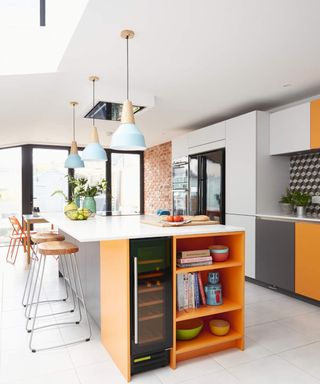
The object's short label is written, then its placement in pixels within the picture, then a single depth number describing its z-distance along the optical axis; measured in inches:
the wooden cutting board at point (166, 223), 98.2
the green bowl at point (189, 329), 90.2
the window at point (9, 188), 276.8
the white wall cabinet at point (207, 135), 186.7
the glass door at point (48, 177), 285.0
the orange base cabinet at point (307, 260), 128.8
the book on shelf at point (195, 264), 89.0
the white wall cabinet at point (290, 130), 143.4
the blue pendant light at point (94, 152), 134.5
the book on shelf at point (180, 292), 89.8
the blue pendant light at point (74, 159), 163.6
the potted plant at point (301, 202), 148.3
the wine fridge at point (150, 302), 80.5
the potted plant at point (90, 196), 145.5
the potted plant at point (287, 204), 158.6
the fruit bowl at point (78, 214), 130.8
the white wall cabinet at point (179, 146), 223.9
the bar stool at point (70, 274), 104.3
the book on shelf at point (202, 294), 94.7
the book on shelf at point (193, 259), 89.0
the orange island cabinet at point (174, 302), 81.7
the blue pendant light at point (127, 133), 96.5
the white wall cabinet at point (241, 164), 162.2
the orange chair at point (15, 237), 222.5
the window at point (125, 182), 315.9
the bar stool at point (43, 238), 128.1
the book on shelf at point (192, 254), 89.3
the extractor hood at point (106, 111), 151.0
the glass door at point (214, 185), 187.0
